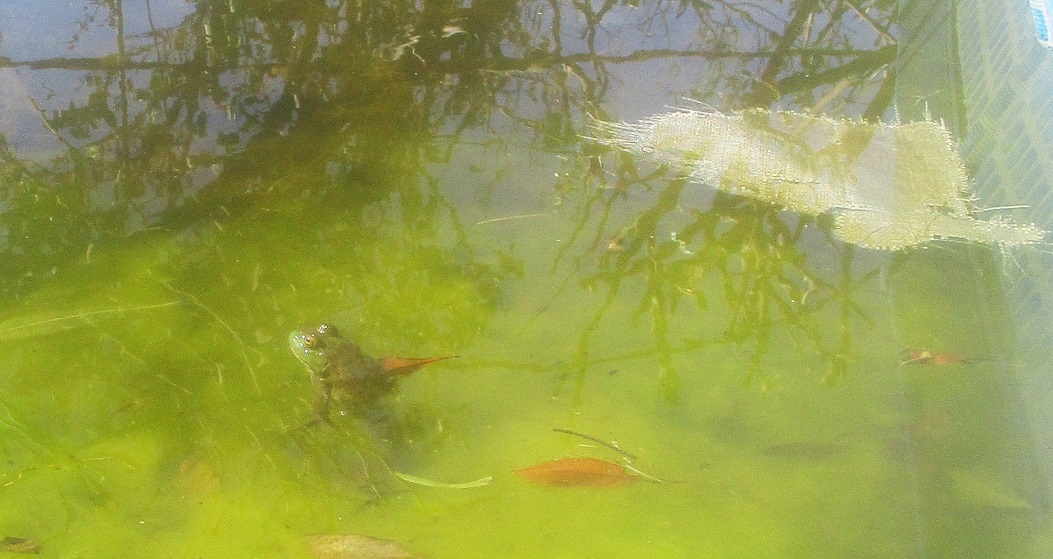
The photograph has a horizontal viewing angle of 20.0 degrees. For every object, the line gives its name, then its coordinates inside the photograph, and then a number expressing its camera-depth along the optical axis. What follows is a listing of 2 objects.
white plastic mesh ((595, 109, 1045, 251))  2.01
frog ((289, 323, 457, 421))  1.87
